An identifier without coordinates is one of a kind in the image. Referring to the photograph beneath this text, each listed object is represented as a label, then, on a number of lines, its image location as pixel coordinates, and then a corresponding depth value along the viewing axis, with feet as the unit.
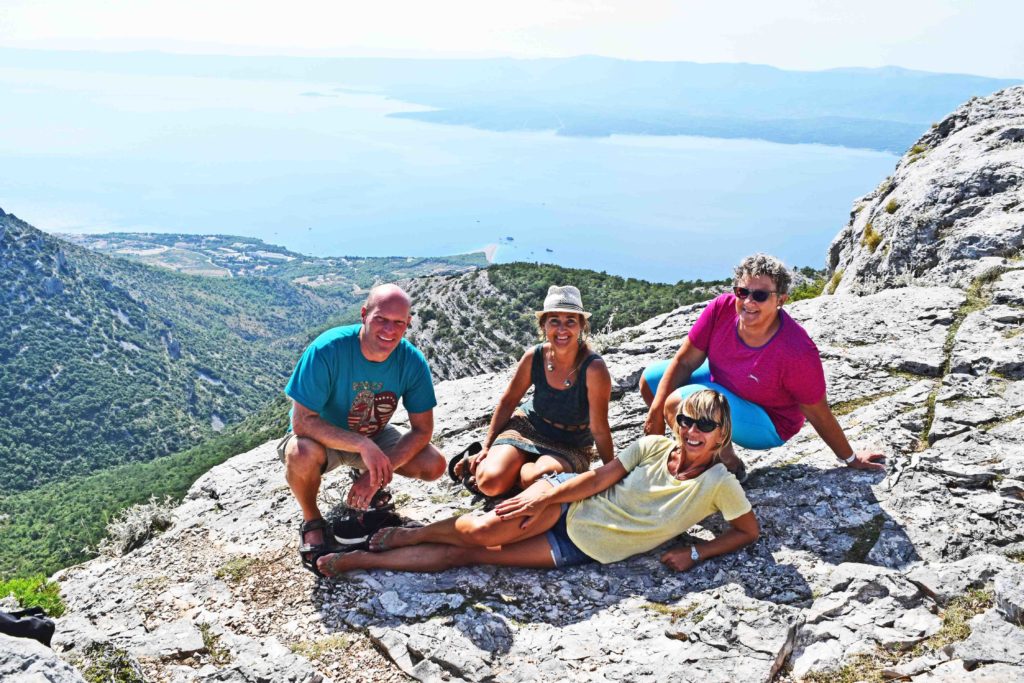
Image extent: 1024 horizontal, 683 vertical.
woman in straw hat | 18.85
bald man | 17.90
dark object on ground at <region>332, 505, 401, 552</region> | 18.52
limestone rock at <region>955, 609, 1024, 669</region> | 11.76
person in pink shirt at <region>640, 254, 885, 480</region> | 18.25
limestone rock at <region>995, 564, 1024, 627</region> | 12.71
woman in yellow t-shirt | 15.85
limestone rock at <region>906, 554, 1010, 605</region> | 14.06
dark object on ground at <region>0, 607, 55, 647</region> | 13.06
